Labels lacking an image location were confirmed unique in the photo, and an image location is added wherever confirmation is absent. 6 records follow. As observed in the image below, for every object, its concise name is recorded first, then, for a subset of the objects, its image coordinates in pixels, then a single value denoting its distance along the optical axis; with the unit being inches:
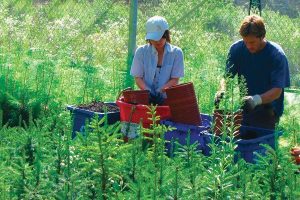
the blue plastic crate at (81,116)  264.7
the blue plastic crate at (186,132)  215.6
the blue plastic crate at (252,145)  197.0
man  233.3
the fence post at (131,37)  332.4
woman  273.4
